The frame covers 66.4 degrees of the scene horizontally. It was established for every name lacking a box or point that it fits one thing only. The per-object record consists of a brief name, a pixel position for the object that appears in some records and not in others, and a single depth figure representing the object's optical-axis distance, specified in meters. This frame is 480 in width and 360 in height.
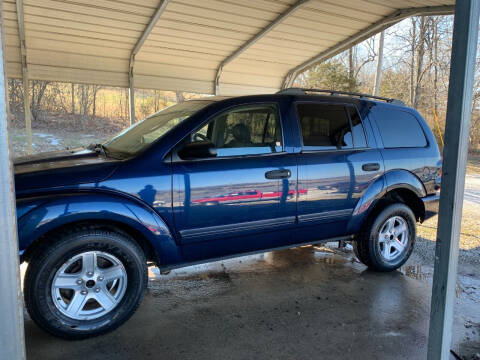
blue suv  2.73
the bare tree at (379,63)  17.59
